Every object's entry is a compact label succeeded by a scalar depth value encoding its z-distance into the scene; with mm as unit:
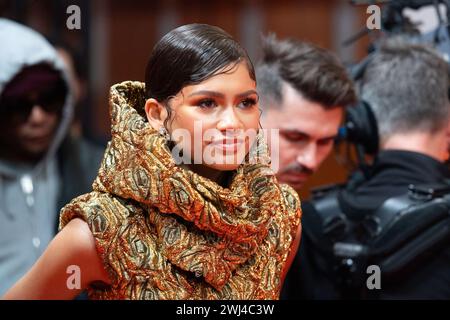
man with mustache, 4020
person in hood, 4240
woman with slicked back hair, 3312
